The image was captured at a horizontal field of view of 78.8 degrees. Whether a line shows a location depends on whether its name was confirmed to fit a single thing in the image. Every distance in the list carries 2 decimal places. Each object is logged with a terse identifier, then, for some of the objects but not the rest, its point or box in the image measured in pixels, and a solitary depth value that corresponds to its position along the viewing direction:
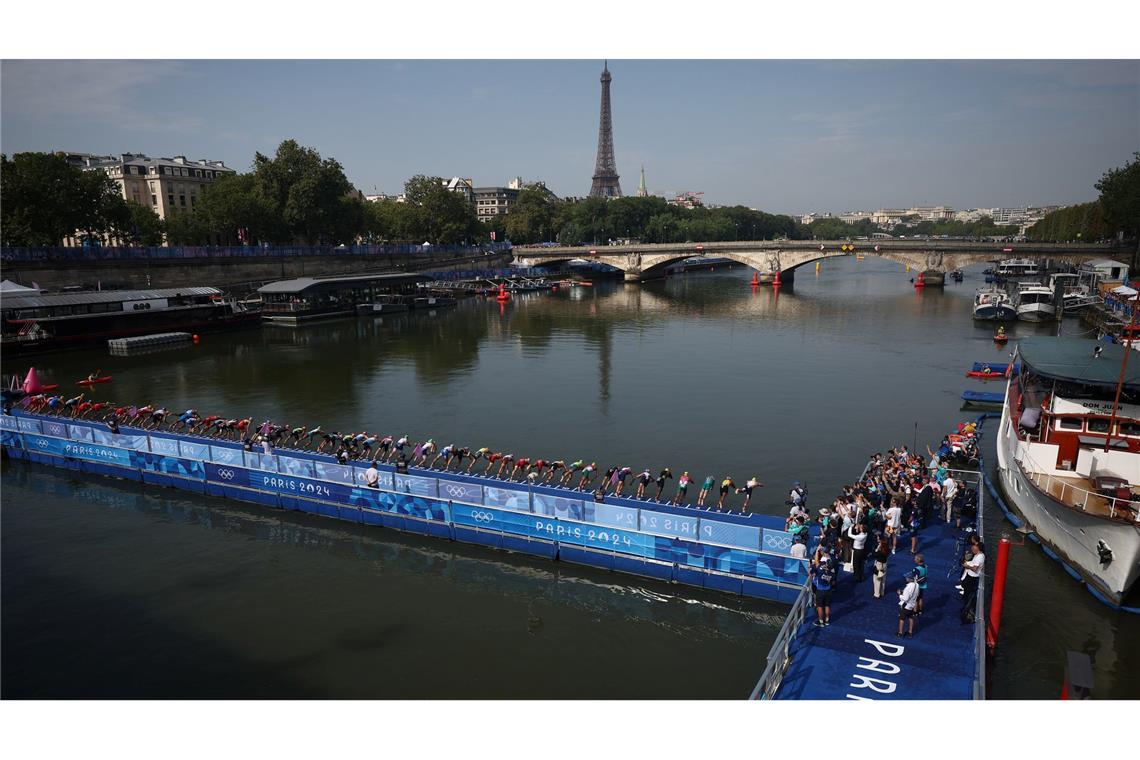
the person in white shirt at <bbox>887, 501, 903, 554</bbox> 19.75
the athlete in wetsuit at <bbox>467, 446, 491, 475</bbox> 28.19
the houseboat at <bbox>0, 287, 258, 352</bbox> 59.28
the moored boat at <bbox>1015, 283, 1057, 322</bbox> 75.69
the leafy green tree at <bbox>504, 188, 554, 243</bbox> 175.25
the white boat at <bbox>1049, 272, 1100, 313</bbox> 79.75
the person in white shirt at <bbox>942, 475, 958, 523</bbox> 21.70
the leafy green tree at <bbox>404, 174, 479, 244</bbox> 138.88
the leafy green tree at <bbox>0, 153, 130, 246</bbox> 74.06
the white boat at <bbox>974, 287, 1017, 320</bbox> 75.62
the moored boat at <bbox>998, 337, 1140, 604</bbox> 19.64
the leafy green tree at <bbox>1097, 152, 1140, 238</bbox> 87.88
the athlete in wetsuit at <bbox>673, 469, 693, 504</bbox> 23.04
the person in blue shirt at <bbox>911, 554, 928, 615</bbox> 16.31
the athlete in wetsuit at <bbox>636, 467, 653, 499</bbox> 23.73
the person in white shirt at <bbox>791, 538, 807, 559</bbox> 18.95
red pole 17.41
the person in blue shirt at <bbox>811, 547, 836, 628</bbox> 16.66
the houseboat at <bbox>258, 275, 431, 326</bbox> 80.69
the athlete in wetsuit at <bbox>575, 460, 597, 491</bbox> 25.27
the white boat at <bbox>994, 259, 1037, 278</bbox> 106.69
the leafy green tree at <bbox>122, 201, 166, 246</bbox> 97.06
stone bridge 99.06
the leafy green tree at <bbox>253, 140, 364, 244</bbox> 104.19
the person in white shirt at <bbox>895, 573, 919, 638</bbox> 15.91
